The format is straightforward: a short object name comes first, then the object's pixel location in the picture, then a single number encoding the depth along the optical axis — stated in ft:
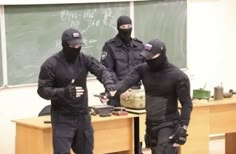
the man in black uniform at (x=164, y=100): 15.61
